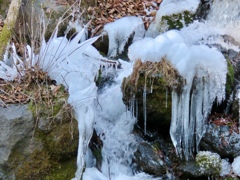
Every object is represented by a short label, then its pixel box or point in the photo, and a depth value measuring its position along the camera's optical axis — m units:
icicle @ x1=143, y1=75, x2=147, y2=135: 4.04
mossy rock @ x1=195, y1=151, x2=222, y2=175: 3.81
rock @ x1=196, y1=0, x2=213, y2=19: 5.54
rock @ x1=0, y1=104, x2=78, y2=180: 3.67
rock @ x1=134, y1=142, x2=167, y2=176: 3.98
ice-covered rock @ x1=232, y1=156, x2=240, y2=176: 3.89
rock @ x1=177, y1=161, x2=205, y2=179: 3.84
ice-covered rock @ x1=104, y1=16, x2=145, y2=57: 5.61
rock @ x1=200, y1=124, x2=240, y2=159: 3.99
